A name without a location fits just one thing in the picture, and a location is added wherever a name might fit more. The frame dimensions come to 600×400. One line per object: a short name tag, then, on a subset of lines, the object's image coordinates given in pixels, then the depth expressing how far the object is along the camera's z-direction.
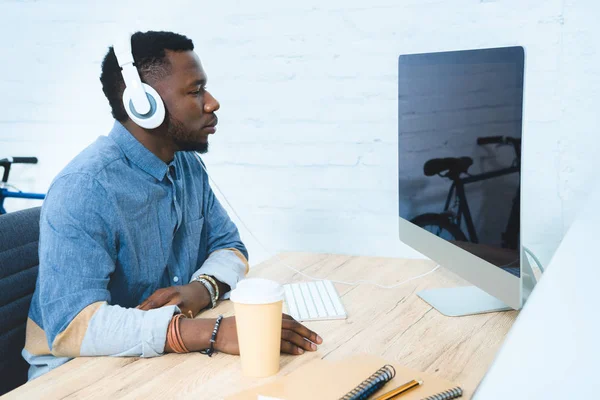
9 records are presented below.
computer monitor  1.03
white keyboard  1.23
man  1.07
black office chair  1.29
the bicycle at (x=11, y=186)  2.27
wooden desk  0.94
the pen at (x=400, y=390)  0.84
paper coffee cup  0.91
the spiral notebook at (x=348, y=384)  0.86
